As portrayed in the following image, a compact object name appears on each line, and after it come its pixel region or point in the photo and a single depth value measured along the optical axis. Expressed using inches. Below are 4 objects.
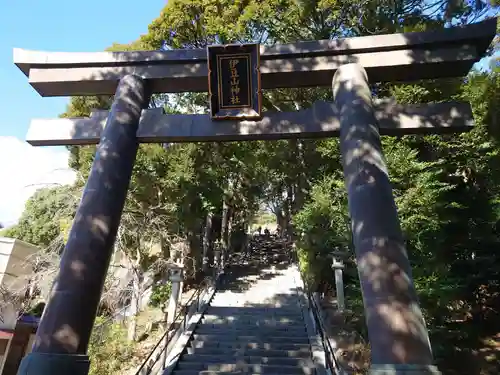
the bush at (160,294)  552.1
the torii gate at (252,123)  169.9
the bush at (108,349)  351.6
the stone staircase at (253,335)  301.4
